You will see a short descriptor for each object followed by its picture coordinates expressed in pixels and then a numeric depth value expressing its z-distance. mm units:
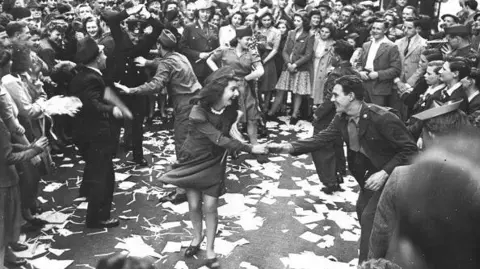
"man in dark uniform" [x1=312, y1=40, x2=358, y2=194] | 8273
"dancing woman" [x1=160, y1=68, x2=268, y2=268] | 5996
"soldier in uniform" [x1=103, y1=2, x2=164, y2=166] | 8578
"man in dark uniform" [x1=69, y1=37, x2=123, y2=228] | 6750
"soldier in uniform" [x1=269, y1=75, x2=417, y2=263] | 5324
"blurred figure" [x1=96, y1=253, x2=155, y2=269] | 2558
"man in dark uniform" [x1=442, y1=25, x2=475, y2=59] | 8589
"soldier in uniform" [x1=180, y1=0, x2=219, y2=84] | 11164
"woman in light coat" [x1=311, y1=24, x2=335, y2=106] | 11859
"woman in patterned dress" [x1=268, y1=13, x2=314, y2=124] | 12164
